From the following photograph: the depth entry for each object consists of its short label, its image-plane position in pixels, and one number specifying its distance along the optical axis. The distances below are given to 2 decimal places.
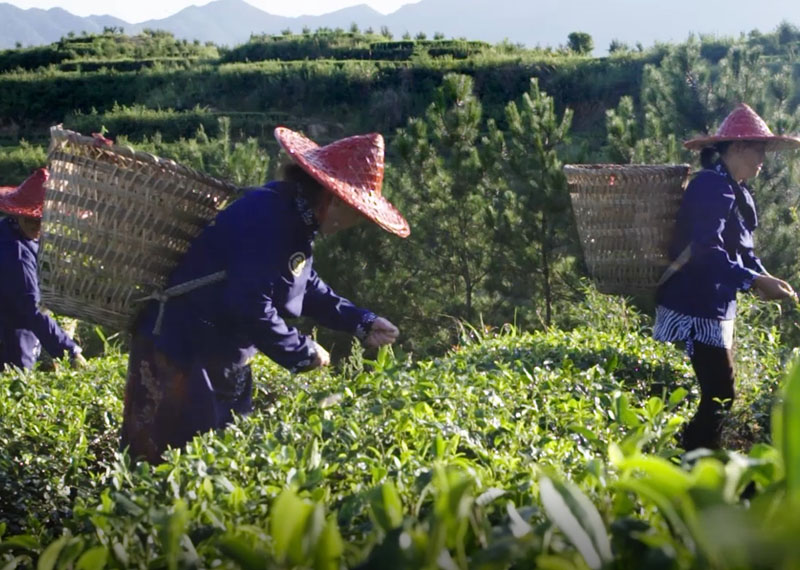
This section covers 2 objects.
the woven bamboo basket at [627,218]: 4.30
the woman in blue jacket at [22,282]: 4.91
